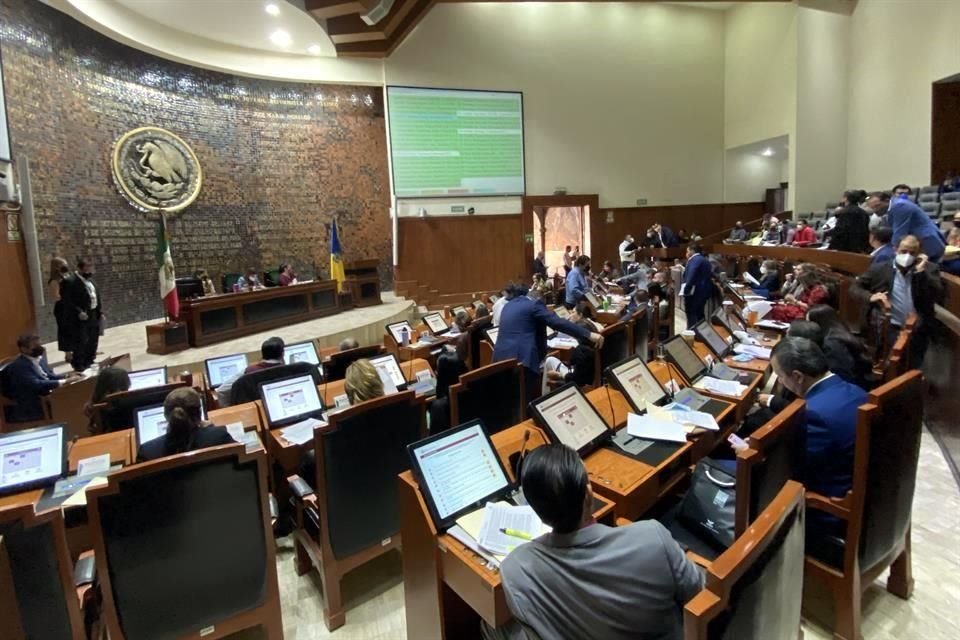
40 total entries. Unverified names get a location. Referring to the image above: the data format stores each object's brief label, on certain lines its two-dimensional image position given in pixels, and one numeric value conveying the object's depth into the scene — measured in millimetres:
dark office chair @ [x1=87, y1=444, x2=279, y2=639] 1790
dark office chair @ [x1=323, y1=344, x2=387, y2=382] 4402
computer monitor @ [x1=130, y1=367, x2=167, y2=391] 4238
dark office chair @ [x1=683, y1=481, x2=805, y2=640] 1071
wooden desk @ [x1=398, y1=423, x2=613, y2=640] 1583
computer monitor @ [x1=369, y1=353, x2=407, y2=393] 4031
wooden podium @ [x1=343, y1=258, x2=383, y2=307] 11172
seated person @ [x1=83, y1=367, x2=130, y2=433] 3586
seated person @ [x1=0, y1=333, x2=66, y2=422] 4504
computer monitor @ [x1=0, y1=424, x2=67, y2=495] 2404
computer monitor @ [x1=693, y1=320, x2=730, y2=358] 4141
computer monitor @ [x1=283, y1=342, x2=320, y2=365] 4836
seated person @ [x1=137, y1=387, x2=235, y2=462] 2375
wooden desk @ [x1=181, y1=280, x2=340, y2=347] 7961
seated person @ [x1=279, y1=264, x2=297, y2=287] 10234
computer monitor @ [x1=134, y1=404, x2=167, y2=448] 2969
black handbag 2049
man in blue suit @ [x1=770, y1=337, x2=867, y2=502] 2100
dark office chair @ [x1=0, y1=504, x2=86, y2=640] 1596
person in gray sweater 1258
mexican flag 7672
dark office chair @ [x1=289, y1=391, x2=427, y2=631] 2385
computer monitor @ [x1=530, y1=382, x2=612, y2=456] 2328
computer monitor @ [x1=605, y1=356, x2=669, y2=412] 2871
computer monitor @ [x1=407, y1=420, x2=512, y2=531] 1853
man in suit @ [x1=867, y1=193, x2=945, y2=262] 4844
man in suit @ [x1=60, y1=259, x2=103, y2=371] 6207
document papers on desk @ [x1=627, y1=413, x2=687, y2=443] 2529
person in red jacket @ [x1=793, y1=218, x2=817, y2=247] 9398
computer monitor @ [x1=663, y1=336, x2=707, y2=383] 3495
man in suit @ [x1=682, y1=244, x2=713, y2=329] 6867
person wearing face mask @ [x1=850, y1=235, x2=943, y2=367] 3975
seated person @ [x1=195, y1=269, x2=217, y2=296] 9391
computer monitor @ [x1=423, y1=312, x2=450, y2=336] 6883
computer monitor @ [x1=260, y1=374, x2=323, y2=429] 3244
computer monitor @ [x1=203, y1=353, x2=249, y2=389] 4672
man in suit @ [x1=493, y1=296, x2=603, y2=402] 4137
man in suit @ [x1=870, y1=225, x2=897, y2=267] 4641
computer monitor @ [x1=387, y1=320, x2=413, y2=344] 6242
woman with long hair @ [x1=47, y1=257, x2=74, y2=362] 6102
